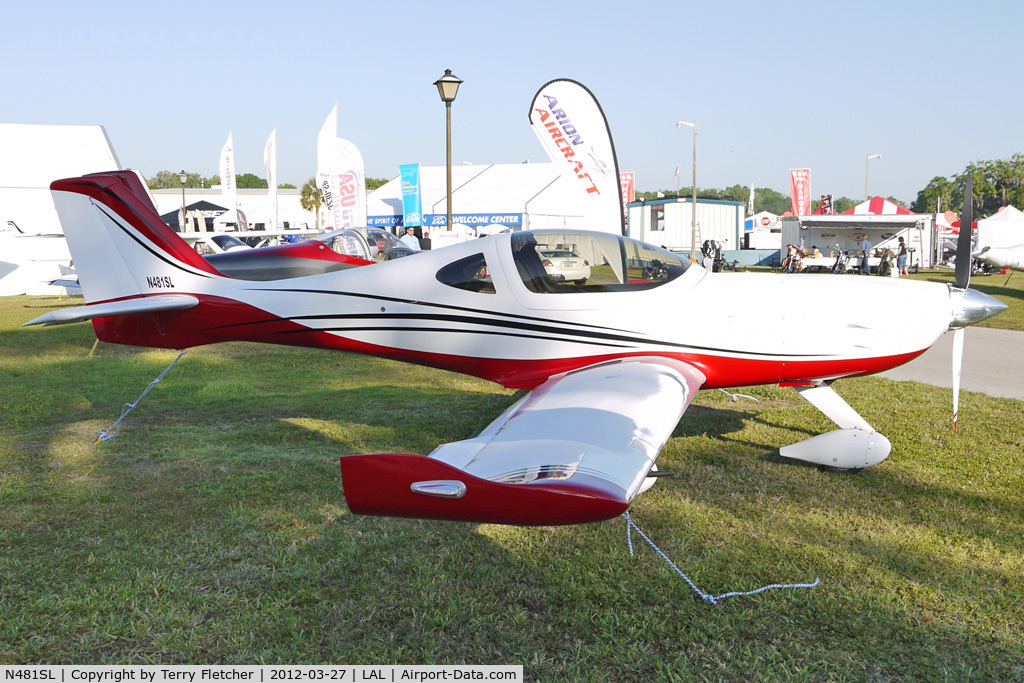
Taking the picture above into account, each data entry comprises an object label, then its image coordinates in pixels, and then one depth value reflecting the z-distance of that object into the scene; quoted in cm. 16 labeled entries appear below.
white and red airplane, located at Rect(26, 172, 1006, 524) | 487
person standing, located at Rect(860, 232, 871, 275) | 2794
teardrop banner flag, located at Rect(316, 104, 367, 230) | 2272
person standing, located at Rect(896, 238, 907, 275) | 2769
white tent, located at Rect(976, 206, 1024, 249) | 2345
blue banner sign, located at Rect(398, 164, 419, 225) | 3083
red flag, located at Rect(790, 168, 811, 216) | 3928
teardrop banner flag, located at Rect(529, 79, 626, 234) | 1484
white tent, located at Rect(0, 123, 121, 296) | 2498
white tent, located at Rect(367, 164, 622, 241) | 3409
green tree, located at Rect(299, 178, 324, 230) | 5947
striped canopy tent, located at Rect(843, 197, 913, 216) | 3547
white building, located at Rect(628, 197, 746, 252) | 4528
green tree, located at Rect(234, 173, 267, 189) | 13921
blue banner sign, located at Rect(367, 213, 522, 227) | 3366
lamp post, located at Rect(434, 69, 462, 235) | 1352
